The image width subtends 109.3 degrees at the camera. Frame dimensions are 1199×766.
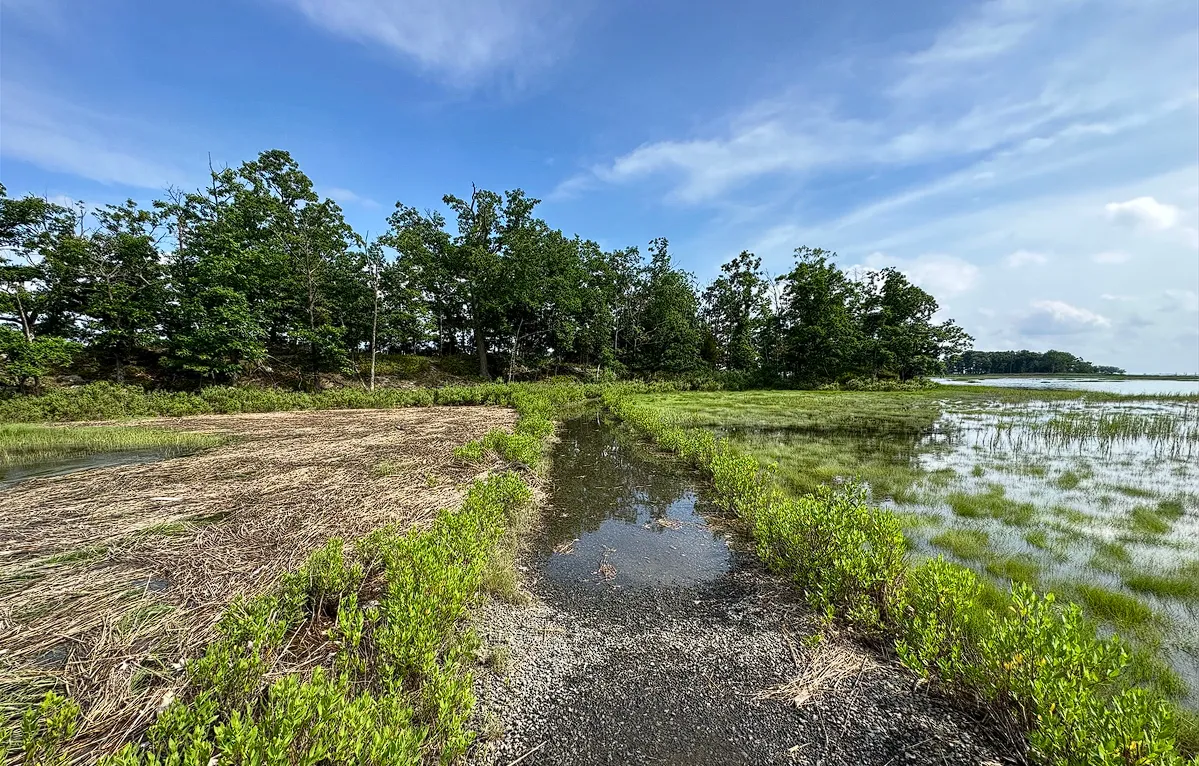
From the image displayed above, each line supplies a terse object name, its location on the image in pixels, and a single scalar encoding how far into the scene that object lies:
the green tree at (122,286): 22.58
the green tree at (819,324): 41.19
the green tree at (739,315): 46.41
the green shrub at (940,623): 3.41
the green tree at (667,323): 43.22
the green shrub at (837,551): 4.42
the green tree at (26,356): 17.96
